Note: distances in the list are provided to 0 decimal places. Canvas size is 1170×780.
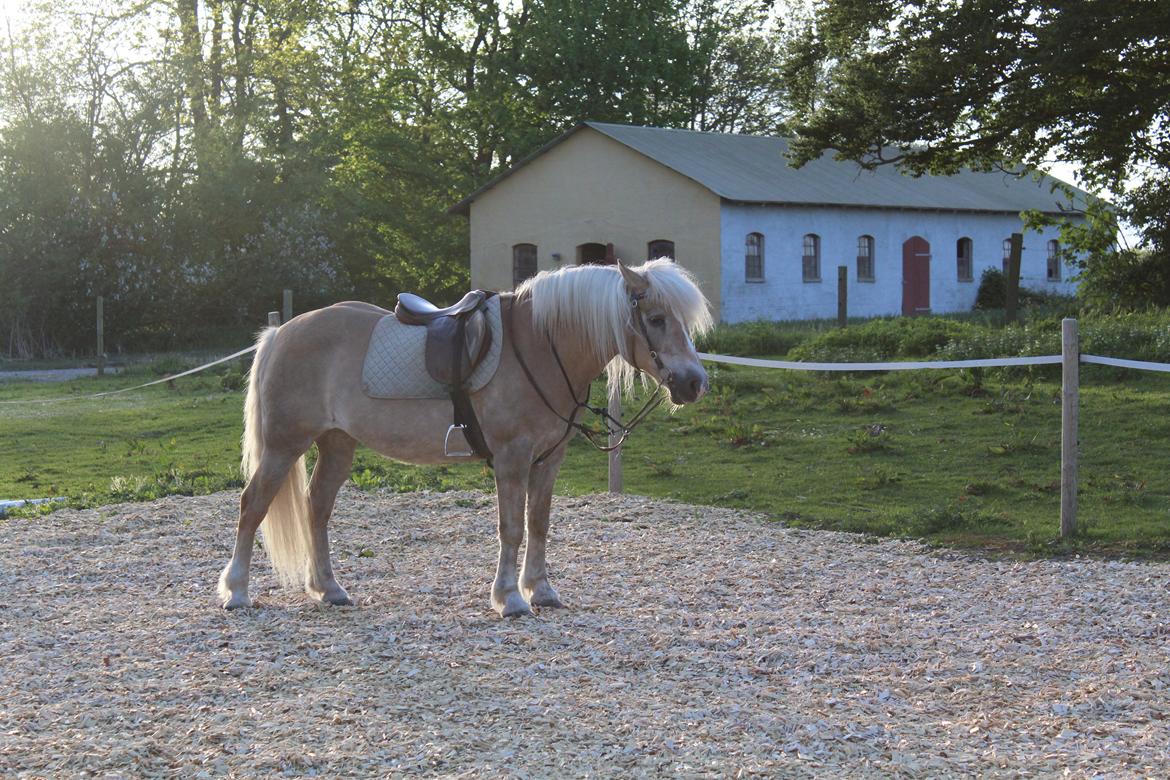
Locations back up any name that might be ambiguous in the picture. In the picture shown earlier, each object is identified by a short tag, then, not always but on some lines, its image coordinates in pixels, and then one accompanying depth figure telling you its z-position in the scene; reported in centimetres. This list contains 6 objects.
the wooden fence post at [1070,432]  821
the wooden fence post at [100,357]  2429
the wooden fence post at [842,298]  2242
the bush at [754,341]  1980
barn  3098
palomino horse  609
